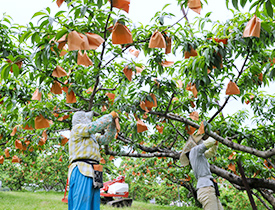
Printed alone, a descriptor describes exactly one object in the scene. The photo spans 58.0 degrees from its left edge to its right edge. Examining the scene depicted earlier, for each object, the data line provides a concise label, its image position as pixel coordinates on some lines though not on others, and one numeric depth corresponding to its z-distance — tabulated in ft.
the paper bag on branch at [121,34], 6.24
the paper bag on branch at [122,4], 5.83
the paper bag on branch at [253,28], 5.91
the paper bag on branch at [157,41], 6.90
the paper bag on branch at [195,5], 6.09
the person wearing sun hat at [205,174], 9.88
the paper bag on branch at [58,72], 8.52
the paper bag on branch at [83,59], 6.99
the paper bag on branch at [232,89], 8.46
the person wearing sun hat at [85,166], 7.55
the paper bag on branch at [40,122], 10.41
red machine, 29.74
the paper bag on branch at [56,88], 9.36
